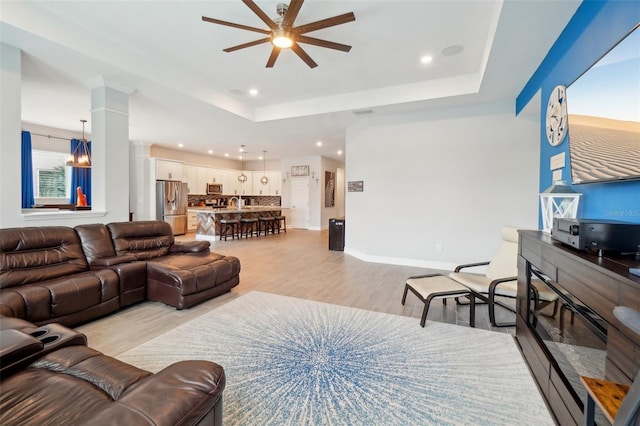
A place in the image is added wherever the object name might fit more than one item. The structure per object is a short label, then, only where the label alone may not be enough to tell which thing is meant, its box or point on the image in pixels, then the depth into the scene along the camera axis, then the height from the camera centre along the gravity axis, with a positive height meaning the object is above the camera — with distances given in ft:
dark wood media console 3.40 -1.40
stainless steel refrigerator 28.07 -0.21
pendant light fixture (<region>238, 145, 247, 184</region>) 37.82 +3.43
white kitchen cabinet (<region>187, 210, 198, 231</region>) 31.17 -2.10
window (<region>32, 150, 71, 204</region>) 22.82 +1.81
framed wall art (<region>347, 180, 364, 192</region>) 18.84 +1.29
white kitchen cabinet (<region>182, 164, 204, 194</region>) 32.53 +2.79
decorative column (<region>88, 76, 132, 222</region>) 13.03 +2.49
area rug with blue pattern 5.31 -3.89
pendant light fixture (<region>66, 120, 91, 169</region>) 20.39 +2.93
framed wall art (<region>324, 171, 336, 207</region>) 35.53 +2.00
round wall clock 7.97 +2.80
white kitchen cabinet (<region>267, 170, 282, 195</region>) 38.27 +2.88
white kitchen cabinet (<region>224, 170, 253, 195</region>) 38.58 +2.50
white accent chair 8.92 -2.53
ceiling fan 8.16 +5.50
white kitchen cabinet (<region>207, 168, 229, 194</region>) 35.95 +3.24
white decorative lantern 7.35 +0.18
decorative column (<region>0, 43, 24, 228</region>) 9.73 +2.11
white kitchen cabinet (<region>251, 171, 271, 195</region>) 39.29 +2.36
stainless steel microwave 35.35 +1.69
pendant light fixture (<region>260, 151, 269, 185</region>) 38.75 +4.02
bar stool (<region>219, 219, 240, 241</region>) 26.68 -2.38
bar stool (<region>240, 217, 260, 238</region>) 28.63 -2.47
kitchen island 26.27 -1.70
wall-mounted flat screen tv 4.69 +1.80
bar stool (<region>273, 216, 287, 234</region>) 32.16 -2.19
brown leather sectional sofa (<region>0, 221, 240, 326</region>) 7.98 -2.46
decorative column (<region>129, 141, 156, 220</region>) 28.53 +1.77
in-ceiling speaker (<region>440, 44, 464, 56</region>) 11.43 +6.50
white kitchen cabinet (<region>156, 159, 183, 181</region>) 28.96 +3.29
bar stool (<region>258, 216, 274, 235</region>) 30.40 -2.35
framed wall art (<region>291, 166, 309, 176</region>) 34.96 +4.15
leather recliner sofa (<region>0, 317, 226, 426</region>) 3.12 -2.56
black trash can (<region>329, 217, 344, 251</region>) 21.54 -2.32
